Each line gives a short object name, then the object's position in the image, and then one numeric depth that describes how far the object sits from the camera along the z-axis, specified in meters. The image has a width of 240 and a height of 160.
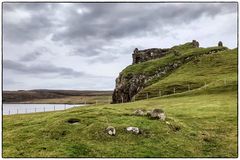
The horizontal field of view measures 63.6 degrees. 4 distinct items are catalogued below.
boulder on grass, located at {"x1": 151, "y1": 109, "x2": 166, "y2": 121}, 20.80
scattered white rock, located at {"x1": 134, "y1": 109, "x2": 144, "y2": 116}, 21.89
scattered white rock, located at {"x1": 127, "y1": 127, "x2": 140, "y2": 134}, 18.42
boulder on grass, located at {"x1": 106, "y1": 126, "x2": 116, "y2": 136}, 18.08
